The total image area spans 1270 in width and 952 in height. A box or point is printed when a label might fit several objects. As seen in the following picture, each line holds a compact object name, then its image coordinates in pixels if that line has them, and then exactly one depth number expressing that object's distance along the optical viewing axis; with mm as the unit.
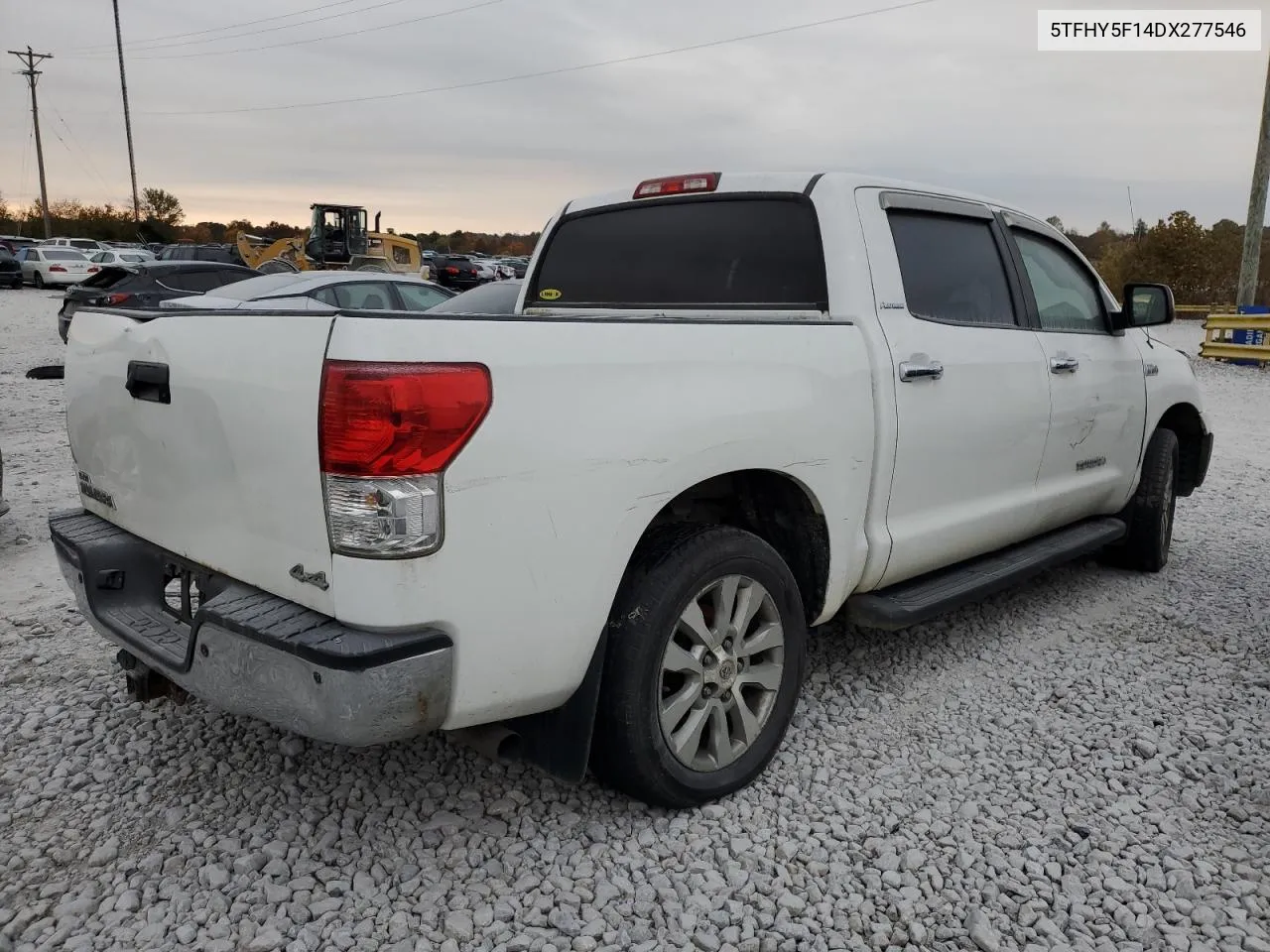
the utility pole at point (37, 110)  52281
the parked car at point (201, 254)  30067
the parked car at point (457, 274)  35188
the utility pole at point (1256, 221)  19891
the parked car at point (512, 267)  39444
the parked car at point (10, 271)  32625
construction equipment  27078
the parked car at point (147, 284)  13914
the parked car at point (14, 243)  37744
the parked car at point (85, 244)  37884
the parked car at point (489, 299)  8969
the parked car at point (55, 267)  32719
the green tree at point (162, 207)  73125
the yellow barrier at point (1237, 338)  17797
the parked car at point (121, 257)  34250
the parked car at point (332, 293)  10039
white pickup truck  2197
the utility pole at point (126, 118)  47031
